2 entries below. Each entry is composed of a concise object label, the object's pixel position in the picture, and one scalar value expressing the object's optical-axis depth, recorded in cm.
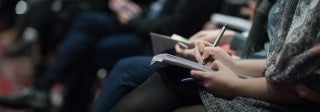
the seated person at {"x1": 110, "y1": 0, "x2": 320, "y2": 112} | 205
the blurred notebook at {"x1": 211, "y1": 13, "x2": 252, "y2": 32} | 376
